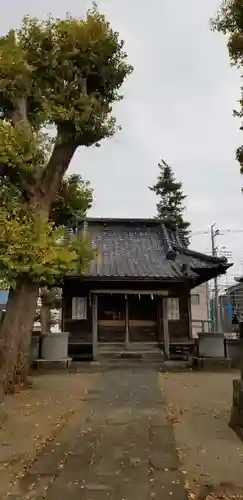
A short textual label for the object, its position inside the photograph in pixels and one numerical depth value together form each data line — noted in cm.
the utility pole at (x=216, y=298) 3053
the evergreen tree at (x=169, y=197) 3666
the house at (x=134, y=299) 1639
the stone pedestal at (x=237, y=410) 622
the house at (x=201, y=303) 4688
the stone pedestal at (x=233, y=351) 1486
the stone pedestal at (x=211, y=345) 1488
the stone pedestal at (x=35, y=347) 1452
